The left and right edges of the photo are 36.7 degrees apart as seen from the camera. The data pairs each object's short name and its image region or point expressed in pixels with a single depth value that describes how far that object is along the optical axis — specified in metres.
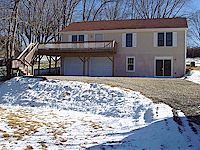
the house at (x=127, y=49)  26.08
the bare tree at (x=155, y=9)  49.19
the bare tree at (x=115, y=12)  48.78
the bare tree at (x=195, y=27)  57.69
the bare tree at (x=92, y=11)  46.38
